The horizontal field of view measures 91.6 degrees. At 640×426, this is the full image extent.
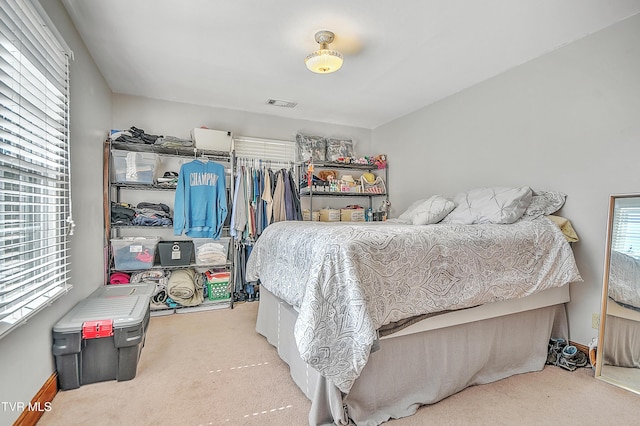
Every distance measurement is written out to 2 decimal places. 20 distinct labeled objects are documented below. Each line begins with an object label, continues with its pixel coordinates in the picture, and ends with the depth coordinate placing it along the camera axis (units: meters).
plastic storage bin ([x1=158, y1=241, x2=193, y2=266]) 3.28
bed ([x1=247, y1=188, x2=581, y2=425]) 1.39
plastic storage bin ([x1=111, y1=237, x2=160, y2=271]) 3.07
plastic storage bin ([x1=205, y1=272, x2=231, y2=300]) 3.50
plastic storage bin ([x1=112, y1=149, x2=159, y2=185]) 3.10
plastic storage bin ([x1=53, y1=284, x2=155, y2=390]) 1.79
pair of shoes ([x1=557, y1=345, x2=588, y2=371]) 2.10
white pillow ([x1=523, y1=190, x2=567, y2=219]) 2.35
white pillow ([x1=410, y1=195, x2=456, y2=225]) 2.70
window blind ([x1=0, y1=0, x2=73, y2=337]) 1.31
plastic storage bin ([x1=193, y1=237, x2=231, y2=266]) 3.44
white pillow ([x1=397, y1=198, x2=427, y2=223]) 3.03
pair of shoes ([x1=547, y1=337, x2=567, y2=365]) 2.18
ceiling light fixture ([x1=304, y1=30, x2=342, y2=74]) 2.15
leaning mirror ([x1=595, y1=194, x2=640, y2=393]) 1.95
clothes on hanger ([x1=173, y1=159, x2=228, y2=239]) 3.34
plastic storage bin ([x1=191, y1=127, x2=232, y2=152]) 3.47
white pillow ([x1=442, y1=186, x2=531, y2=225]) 2.28
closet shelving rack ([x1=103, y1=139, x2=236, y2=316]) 3.05
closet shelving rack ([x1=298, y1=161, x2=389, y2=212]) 4.08
